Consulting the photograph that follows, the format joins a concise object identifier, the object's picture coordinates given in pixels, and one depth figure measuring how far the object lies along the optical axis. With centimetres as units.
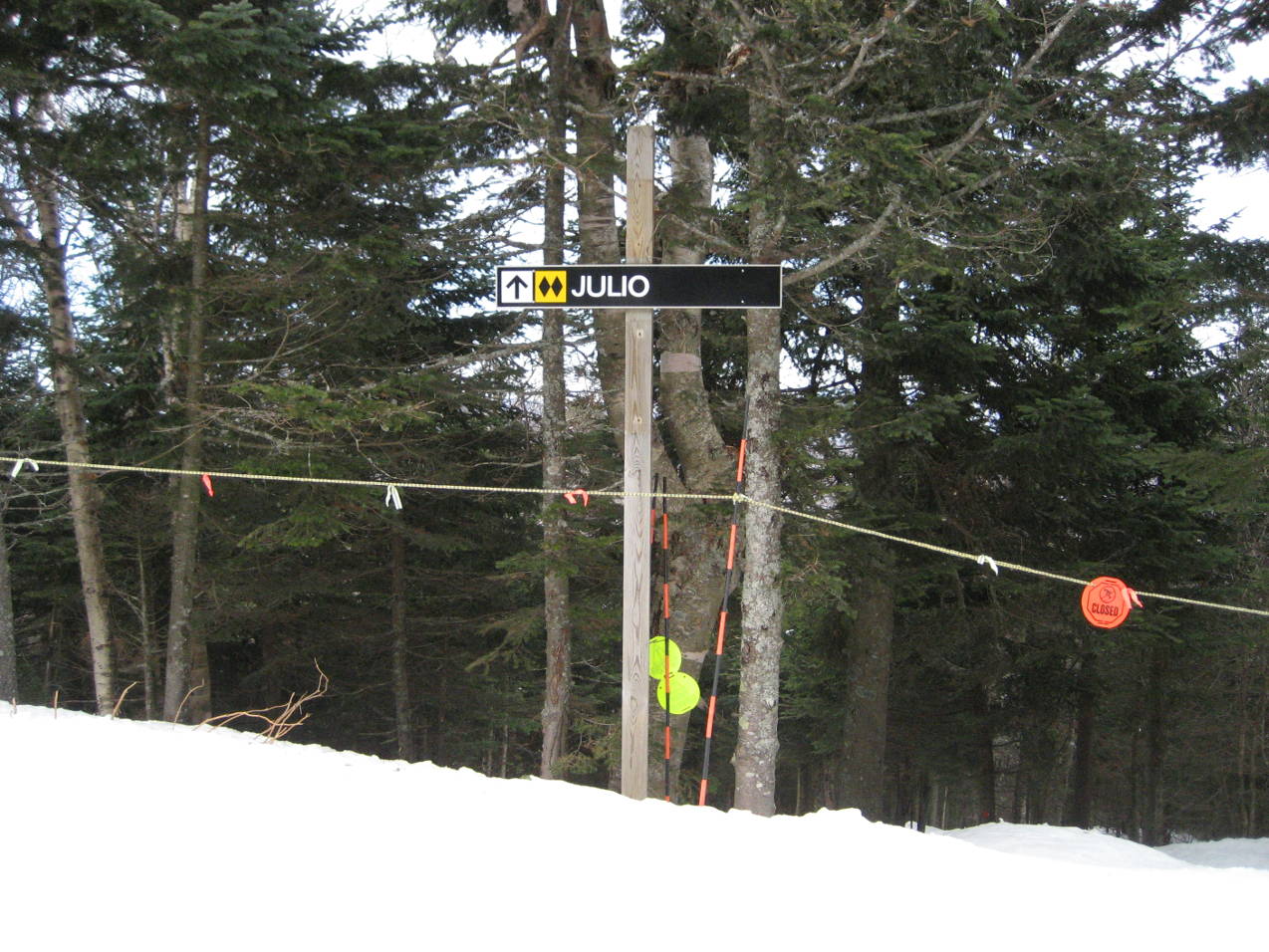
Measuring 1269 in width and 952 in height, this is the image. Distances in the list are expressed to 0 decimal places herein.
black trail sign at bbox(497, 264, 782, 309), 619
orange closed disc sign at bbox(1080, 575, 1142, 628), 665
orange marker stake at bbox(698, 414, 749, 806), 680
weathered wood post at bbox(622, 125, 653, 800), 630
